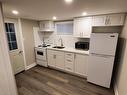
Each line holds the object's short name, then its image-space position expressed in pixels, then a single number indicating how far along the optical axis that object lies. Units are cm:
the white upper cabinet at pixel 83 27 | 264
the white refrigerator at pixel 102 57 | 204
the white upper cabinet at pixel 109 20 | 219
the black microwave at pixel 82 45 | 291
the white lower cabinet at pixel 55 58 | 320
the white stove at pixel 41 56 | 354
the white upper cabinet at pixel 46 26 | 361
